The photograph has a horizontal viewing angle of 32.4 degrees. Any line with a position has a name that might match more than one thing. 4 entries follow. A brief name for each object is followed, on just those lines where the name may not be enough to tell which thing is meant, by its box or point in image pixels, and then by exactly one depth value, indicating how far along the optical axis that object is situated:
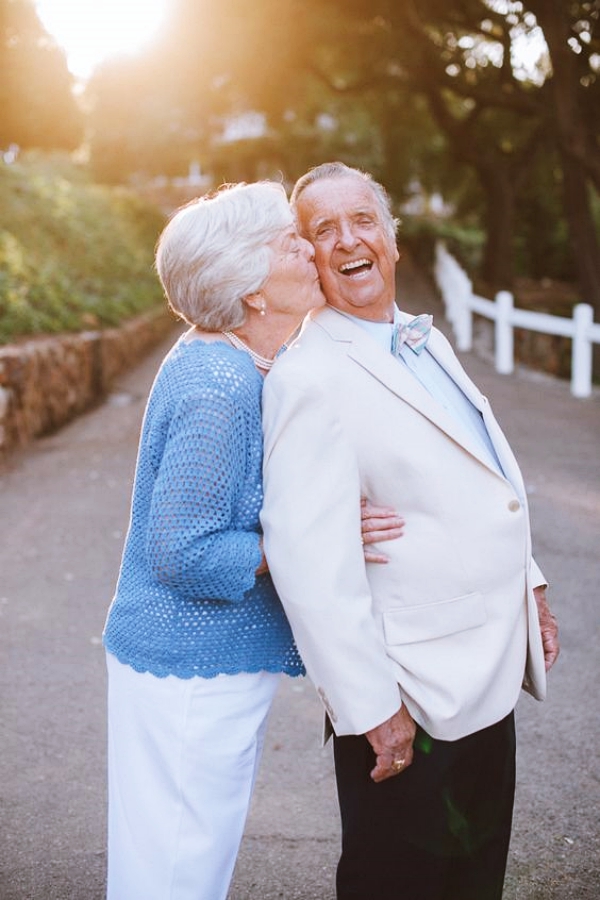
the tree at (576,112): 15.02
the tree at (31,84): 19.09
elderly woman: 2.31
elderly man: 2.27
